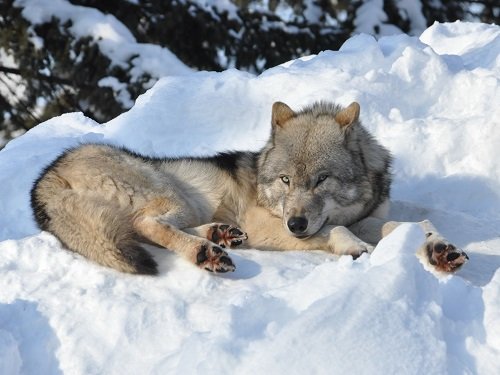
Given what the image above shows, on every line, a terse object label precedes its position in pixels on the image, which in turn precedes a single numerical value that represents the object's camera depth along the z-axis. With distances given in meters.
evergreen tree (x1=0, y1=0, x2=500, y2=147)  22.70
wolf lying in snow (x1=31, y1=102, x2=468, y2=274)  7.93
